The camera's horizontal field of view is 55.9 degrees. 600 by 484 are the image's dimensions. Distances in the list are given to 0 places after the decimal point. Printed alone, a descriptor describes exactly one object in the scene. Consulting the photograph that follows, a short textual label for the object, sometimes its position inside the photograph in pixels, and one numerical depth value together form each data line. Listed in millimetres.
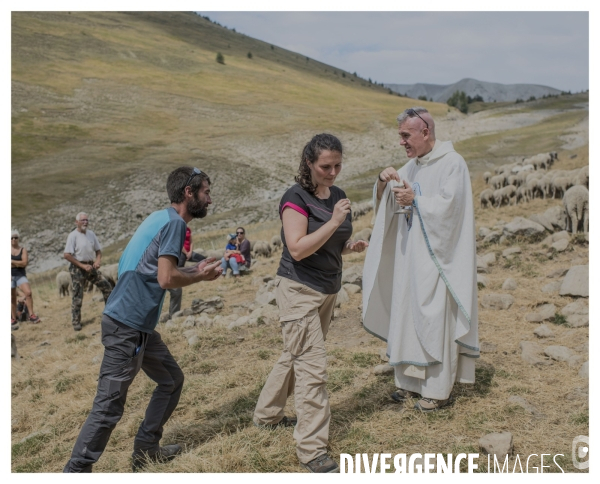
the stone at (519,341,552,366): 5633
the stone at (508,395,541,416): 4609
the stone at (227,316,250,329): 7849
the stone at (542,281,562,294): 7746
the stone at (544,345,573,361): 5652
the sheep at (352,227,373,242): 12819
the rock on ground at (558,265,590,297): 7344
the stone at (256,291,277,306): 8797
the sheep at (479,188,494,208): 14586
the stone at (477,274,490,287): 8430
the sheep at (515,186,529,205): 14000
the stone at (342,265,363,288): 9088
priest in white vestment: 4469
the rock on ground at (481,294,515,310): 7496
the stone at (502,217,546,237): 10602
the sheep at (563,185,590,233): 10086
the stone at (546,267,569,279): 8438
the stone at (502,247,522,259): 9835
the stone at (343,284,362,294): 8742
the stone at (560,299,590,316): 6747
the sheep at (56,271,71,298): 13961
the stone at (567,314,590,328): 6488
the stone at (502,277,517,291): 8125
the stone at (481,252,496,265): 9652
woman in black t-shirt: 3777
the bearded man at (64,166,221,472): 3646
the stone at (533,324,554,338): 6327
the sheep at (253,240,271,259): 14703
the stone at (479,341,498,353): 6068
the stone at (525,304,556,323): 6820
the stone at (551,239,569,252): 9625
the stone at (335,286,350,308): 8242
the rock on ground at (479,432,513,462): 3863
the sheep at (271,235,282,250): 15081
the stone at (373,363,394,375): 5543
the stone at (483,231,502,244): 10758
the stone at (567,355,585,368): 5480
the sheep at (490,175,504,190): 16275
